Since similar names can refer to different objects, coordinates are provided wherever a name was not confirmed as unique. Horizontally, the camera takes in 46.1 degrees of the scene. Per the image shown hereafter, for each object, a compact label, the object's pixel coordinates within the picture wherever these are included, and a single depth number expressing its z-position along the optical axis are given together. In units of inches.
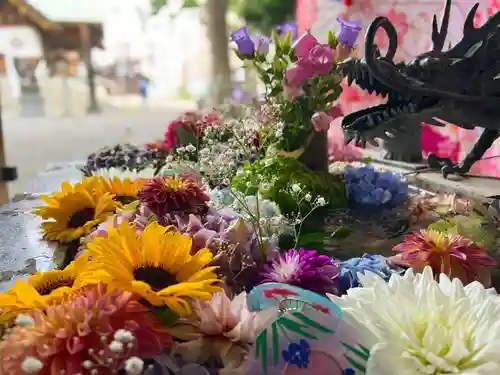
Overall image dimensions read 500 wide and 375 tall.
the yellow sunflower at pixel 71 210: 37.0
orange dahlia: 19.4
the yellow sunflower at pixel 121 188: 40.0
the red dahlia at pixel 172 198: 32.8
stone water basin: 32.5
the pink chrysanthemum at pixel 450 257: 29.0
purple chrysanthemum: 27.8
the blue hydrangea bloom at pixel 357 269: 29.1
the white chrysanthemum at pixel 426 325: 20.4
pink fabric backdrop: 62.8
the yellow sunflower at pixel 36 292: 22.7
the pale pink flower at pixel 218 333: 22.5
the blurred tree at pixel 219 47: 98.8
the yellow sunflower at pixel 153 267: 22.4
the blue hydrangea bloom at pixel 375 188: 43.9
